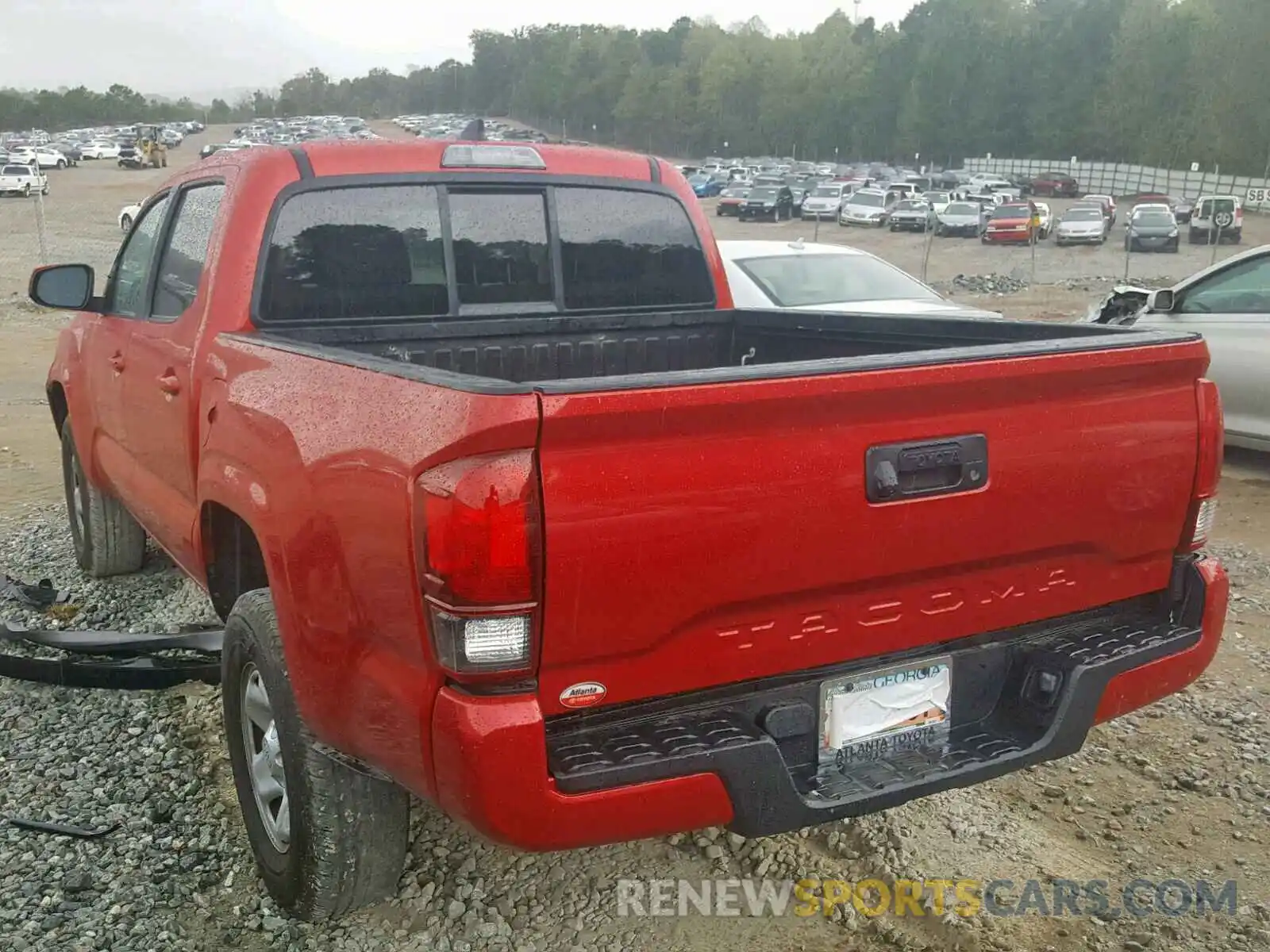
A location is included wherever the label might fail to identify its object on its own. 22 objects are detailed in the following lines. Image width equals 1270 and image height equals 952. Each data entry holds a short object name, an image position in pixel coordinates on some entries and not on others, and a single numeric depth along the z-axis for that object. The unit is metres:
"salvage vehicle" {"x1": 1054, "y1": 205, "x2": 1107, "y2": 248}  36.97
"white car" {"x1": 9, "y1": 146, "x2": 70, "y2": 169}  59.53
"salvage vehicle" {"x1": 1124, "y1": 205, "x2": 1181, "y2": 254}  33.19
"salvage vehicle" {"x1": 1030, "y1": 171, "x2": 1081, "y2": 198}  65.50
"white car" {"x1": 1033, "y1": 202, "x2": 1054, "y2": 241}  38.84
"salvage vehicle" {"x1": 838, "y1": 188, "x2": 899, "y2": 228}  43.07
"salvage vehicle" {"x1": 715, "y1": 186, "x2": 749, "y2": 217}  48.34
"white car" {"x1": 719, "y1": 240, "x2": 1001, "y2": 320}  8.66
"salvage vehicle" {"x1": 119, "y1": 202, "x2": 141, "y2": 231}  30.83
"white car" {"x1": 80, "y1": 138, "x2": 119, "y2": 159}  78.81
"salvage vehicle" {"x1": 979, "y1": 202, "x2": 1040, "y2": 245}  36.19
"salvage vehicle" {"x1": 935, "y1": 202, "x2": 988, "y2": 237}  38.50
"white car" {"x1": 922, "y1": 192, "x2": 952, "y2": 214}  43.53
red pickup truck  2.34
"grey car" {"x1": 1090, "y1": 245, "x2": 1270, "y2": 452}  7.91
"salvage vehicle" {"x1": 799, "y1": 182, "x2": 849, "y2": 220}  46.34
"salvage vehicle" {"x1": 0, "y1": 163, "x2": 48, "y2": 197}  46.31
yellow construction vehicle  68.62
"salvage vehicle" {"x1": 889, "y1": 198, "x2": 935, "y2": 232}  40.75
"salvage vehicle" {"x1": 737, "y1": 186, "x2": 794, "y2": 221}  46.69
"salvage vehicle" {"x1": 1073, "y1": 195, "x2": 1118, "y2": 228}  42.78
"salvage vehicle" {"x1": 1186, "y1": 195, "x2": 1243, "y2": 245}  33.69
